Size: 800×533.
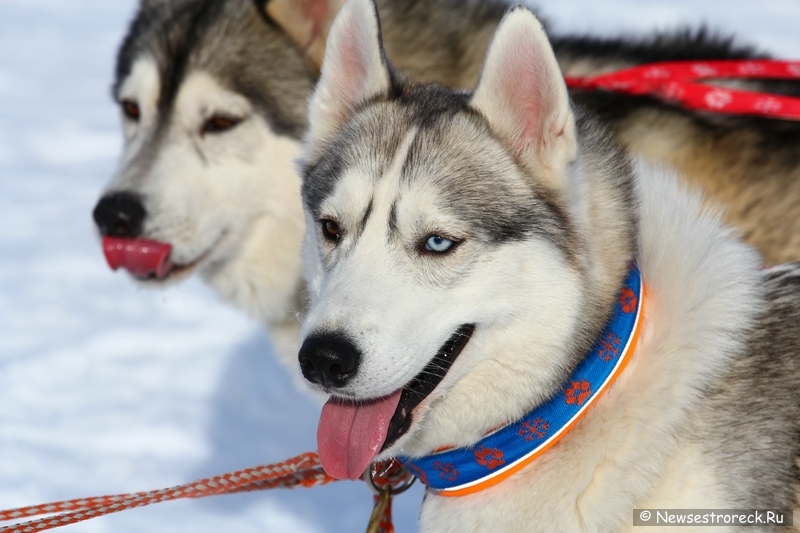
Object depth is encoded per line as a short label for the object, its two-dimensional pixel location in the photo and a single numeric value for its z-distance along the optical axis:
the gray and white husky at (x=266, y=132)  6.62
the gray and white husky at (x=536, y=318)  4.10
